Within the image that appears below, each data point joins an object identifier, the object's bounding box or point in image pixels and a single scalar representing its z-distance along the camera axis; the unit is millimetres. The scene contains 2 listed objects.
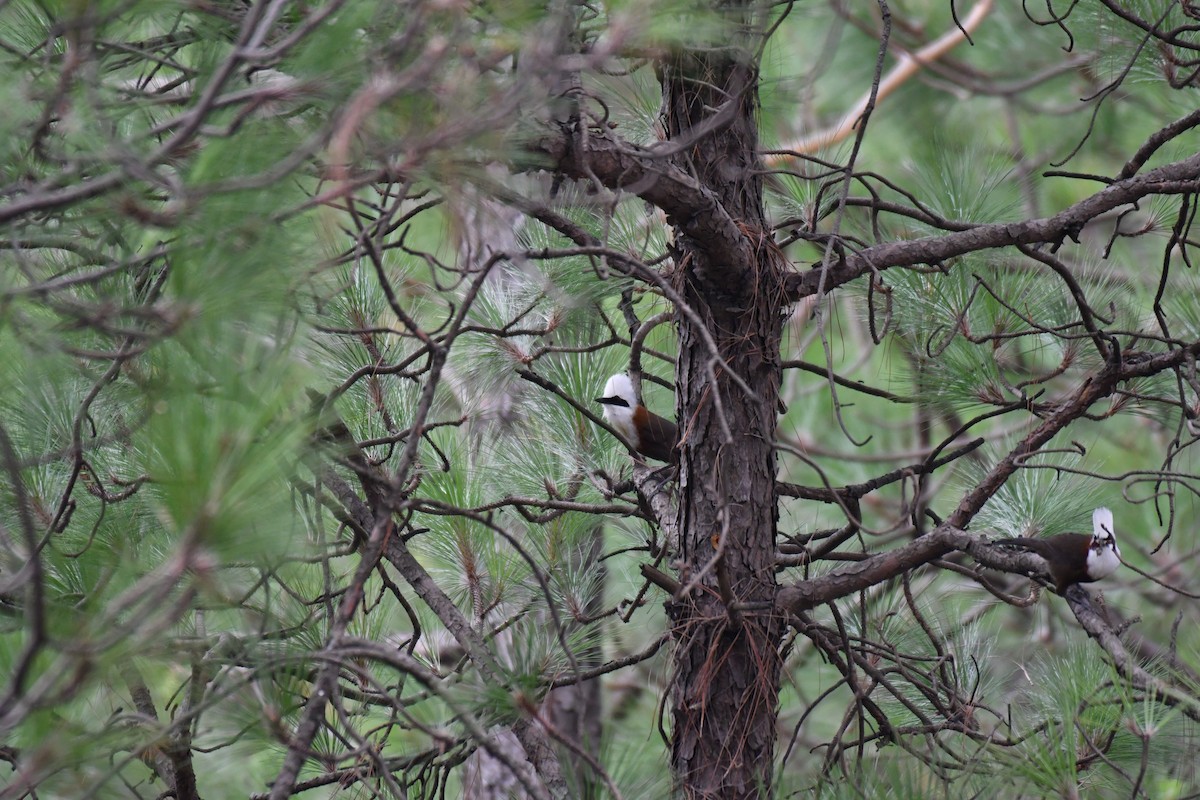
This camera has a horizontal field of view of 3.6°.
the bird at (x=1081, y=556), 25734
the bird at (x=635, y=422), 26196
